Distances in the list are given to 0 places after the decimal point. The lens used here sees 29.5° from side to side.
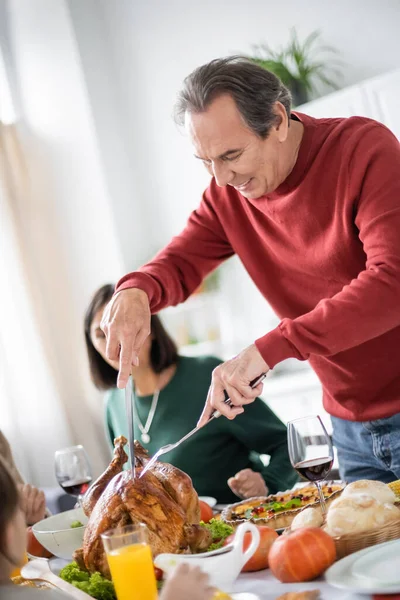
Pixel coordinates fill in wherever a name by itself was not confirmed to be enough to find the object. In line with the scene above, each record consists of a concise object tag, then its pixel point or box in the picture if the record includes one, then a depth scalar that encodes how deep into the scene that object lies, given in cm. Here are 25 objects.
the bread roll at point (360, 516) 109
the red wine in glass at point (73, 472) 182
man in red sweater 132
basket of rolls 107
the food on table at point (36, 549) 163
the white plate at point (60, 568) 102
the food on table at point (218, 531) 128
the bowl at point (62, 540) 146
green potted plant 378
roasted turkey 121
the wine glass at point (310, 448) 126
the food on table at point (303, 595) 97
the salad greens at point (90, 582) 115
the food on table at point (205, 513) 150
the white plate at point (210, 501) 172
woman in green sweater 219
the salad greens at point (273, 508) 137
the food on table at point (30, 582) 119
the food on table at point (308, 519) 115
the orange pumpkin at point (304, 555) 104
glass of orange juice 100
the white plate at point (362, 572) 92
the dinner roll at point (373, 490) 112
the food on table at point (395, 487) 125
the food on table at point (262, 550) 117
